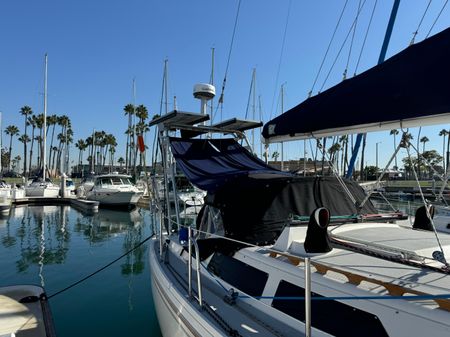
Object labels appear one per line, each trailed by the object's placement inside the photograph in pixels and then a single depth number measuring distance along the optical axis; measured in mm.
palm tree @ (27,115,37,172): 64581
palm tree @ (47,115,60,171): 65938
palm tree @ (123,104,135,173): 49991
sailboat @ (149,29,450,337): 2512
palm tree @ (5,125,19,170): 75400
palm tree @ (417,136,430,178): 62397
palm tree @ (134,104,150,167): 52719
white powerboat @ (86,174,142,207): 24594
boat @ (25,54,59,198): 28259
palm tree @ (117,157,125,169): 101088
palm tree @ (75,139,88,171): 82375
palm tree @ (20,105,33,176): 65181
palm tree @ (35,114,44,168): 61688
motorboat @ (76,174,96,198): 30306
